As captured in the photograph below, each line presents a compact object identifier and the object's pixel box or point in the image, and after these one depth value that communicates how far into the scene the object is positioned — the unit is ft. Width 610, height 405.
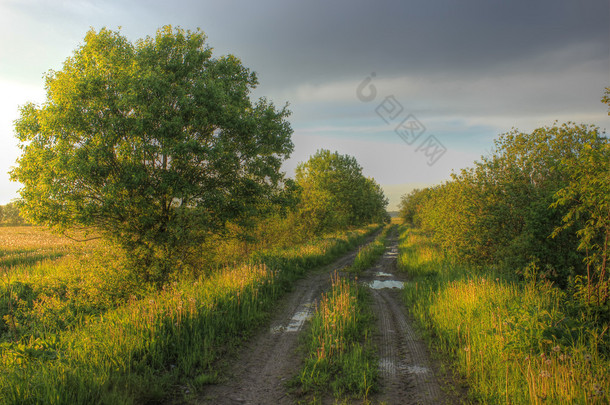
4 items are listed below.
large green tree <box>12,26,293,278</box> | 35.65
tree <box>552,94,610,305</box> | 17.29
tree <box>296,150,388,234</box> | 88.94
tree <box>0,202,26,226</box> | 262.67
